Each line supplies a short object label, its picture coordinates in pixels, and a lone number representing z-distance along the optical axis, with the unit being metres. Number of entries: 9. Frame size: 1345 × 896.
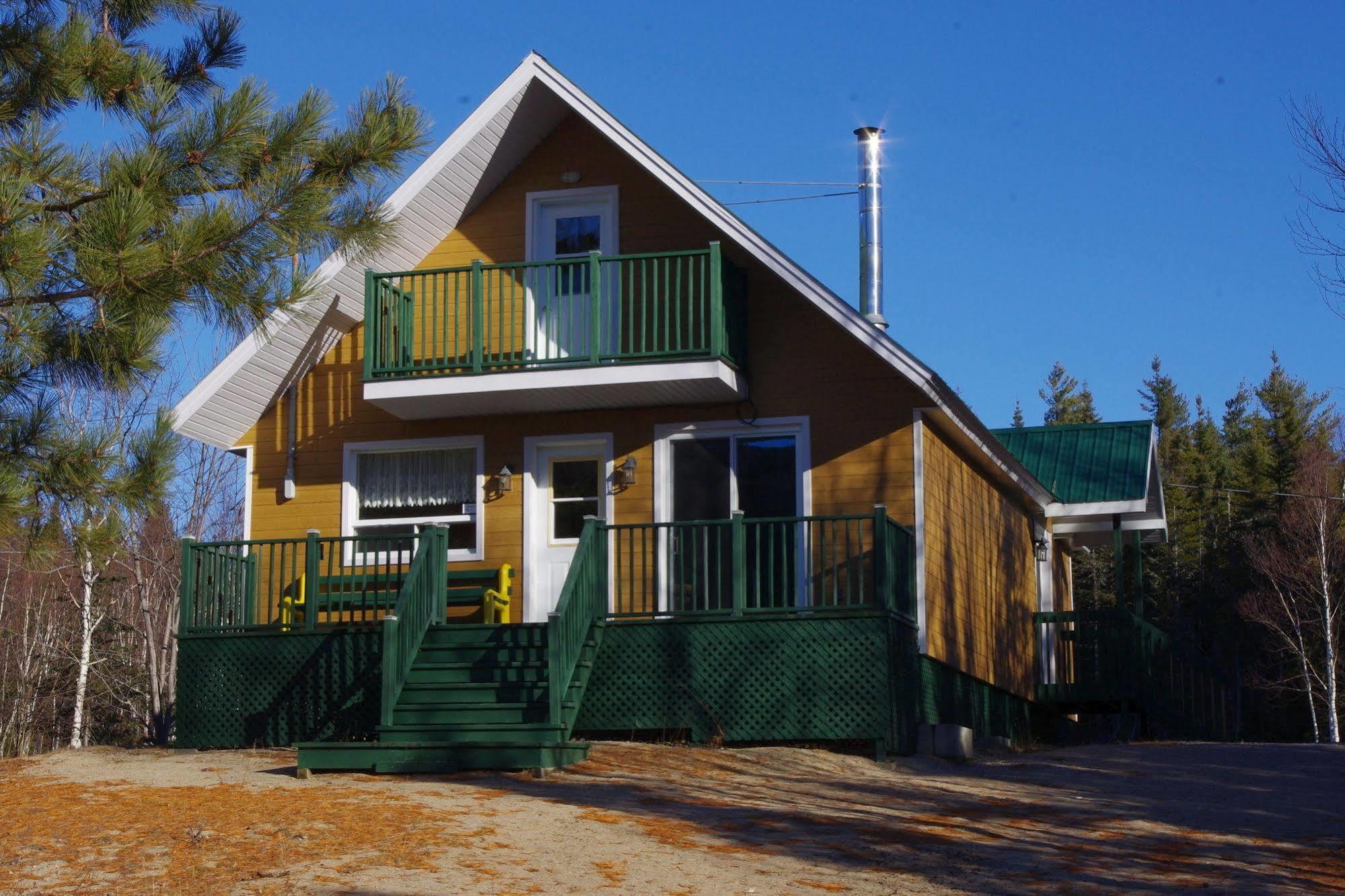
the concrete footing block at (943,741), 15.05
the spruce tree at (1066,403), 64.19
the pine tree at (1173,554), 49.44
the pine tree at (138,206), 9.09
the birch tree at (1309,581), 39.53
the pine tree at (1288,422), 50.28
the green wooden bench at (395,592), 16.27
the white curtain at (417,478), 17.25
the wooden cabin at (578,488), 14.39
